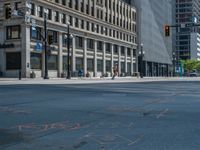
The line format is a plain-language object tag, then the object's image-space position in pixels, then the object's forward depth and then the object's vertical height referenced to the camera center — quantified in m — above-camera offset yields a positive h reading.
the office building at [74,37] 62.25 +6.47
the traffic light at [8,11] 36.50 +5.40
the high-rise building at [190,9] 199.38 +30.25
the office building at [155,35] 110.88 +11.07
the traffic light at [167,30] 47.04 +4.86
